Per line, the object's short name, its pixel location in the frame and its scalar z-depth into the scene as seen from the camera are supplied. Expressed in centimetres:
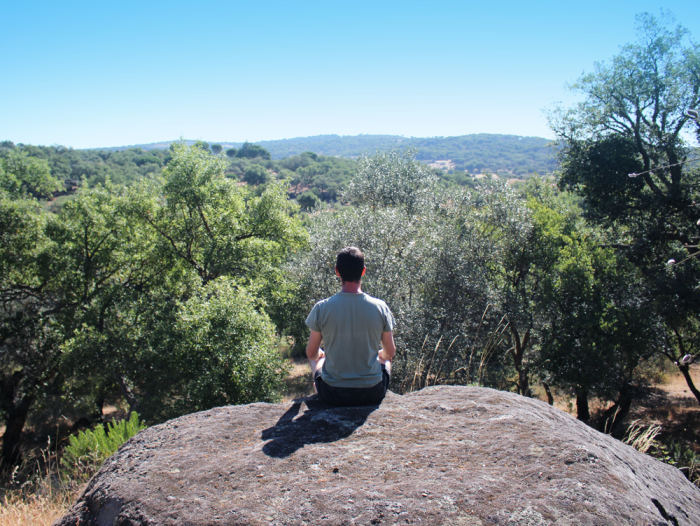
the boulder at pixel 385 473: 245
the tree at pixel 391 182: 2358
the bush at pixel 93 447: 519
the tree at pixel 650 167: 1366
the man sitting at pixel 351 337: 392
